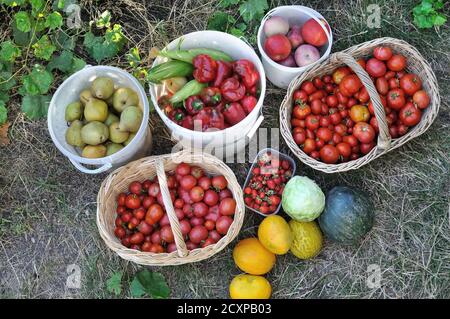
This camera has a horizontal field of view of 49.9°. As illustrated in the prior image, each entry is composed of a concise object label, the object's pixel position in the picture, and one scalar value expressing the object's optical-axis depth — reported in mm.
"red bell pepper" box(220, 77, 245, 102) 2176
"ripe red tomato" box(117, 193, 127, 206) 2361
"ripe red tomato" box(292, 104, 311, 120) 2373
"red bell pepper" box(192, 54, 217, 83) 2176
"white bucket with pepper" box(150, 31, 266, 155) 2113
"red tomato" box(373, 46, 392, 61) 2363
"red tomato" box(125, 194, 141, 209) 2322
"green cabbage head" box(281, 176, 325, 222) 2219
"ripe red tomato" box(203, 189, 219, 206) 2295
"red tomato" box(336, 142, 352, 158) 2326
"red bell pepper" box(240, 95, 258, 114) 2188
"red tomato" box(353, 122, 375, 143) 2299
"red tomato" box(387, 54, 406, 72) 2359
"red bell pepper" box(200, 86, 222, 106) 2199
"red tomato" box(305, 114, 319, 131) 2357
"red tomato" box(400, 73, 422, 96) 2339
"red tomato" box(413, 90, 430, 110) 2307
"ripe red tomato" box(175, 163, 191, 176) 2322
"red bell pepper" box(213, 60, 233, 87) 2209
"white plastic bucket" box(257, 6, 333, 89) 2412
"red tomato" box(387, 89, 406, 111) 2334
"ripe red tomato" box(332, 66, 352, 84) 2426
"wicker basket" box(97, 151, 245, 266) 2062
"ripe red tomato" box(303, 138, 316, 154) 2352
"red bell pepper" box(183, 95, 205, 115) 2162
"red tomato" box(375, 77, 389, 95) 2371
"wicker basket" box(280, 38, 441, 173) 2148
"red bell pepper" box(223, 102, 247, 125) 2178
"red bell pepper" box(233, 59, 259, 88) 2199
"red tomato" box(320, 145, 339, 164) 2318
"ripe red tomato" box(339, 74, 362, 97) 2344
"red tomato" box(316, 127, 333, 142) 2342
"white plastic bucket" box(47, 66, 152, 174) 2195
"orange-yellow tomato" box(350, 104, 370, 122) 2340
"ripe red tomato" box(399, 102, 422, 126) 2311
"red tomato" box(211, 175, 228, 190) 2307
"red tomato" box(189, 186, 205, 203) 2289
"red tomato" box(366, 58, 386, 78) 2375
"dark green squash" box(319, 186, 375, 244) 2227
